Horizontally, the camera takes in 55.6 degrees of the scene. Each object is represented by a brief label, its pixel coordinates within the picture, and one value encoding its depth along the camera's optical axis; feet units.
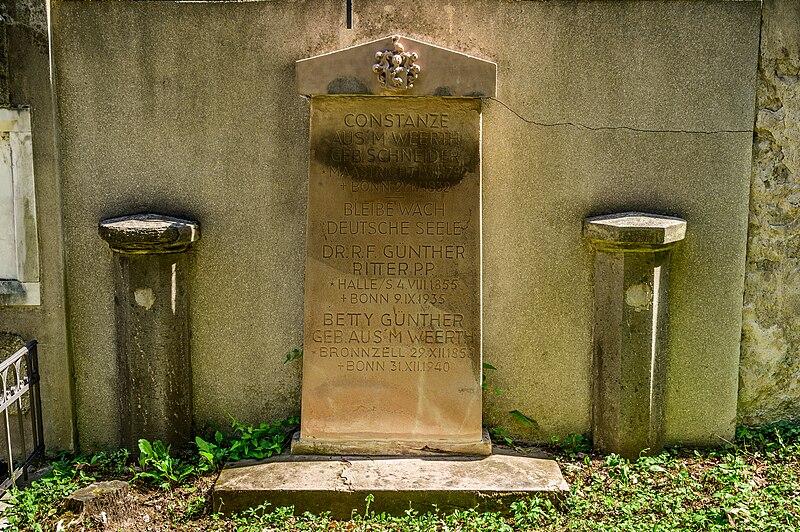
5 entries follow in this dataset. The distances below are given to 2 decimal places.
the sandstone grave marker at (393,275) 12.70
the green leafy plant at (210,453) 12.96
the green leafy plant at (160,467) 12.72
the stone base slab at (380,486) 11.91
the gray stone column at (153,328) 12.87
